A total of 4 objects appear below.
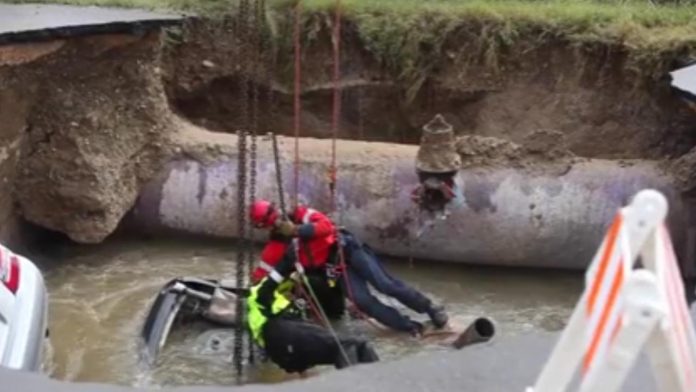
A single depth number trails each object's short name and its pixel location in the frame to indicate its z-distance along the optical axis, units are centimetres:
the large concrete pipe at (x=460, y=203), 1073
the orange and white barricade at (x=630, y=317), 290
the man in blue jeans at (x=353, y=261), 853
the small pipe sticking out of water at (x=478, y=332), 806
